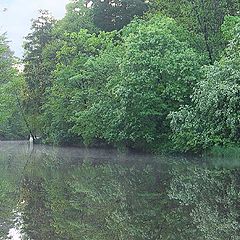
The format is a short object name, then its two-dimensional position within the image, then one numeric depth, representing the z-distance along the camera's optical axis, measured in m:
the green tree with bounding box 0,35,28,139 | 42.78
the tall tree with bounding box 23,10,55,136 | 58.00
